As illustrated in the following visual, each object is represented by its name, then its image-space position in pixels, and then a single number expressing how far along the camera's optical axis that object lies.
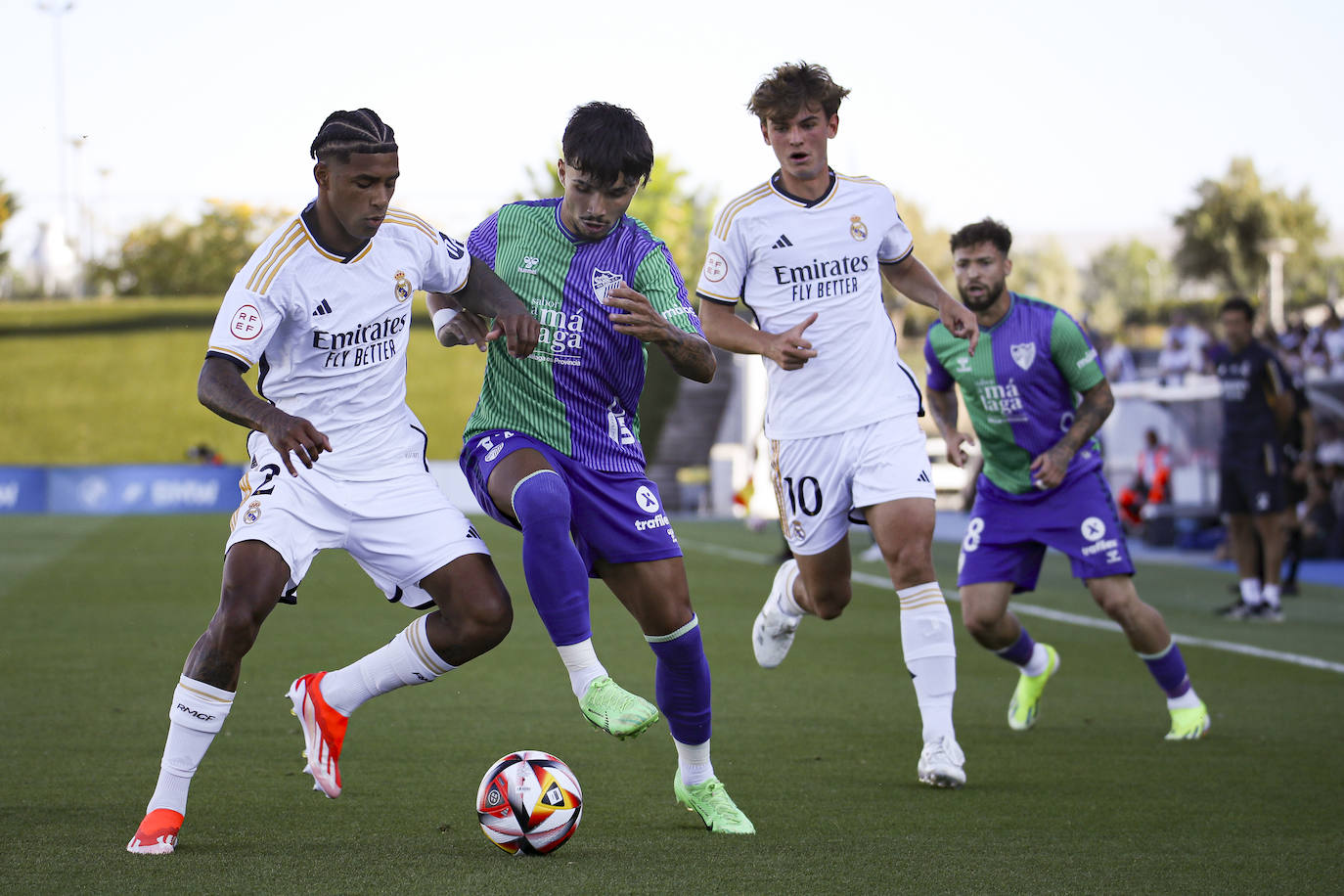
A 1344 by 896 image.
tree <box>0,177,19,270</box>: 53.72
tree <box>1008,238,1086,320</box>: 101.31
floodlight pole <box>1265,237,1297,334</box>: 56.51
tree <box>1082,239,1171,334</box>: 125.81
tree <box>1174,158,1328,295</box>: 68.31
